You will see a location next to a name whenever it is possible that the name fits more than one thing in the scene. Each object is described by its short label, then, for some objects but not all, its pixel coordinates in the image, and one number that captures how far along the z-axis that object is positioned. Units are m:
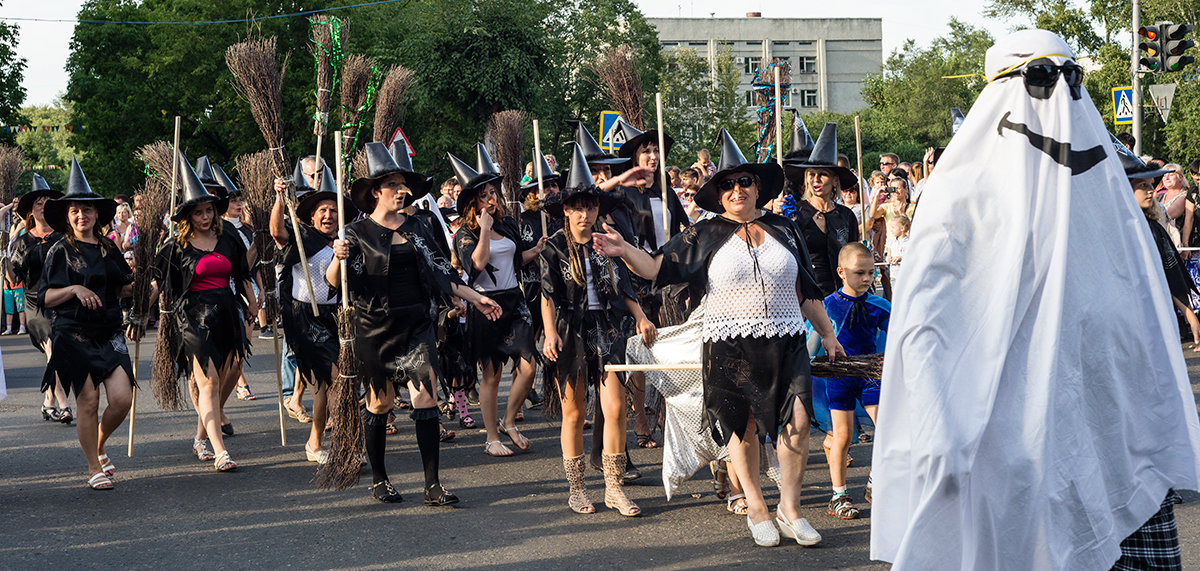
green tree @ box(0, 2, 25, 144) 39.84
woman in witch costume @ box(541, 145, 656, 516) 6.98
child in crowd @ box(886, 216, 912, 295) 12.07
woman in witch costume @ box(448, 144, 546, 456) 8.65
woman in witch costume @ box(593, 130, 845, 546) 6.09
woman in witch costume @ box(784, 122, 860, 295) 8.40
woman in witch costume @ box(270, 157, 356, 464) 8.72
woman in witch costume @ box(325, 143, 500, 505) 7.16
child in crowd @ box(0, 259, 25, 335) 19.12
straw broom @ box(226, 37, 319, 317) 8.30
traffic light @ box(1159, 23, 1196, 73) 17.41
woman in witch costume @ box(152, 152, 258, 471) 8.48
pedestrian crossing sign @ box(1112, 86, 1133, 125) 17.73
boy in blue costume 6.76
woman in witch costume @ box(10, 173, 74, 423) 8.39
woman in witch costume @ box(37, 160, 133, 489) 7.99
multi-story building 116.19
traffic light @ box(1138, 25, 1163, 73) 17.45
